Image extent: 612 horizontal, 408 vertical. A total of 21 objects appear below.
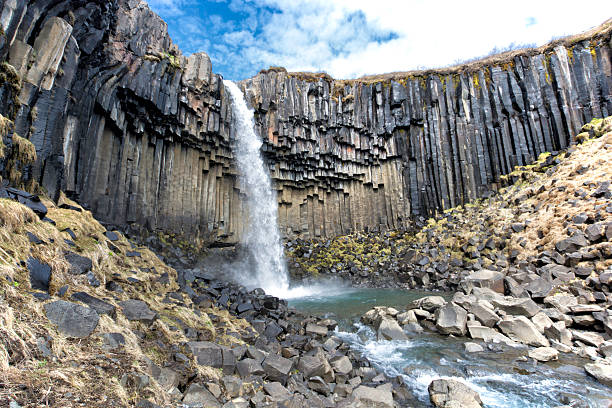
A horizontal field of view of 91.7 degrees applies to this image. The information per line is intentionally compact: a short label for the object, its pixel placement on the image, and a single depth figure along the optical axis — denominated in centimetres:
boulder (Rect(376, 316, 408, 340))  853
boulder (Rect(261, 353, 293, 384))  495
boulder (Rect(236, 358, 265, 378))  470
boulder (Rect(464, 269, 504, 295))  1104
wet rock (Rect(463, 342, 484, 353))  718
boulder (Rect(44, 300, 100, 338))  341
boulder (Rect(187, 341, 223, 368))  453
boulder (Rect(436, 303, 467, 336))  835
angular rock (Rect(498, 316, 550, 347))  734
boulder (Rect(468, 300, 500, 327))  836
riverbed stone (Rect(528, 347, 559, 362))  647
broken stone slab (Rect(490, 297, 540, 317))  844
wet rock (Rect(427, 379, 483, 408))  494
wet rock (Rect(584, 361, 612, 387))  548
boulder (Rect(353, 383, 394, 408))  491
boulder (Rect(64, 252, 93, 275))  513
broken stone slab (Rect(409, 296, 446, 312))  1002
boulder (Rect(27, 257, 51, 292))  398
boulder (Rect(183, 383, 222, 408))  365
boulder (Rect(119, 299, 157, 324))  481
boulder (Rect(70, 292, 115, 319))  429
